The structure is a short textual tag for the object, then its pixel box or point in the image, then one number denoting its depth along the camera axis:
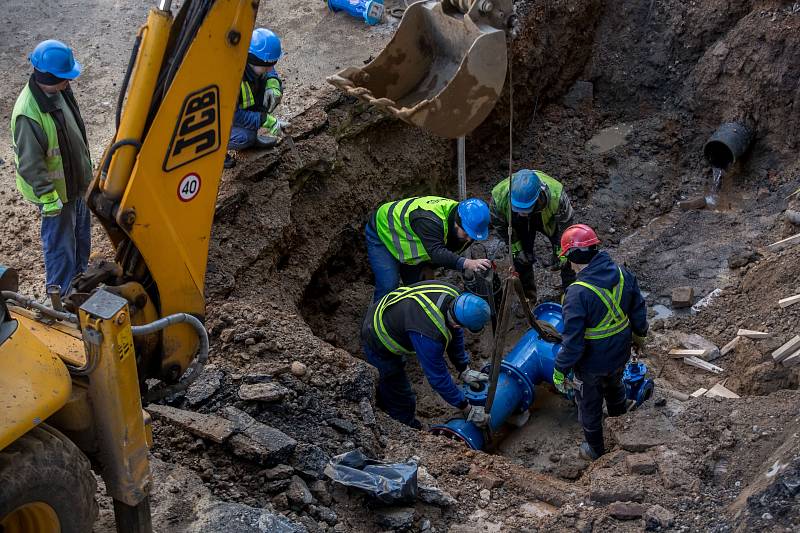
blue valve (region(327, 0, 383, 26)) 10.02
